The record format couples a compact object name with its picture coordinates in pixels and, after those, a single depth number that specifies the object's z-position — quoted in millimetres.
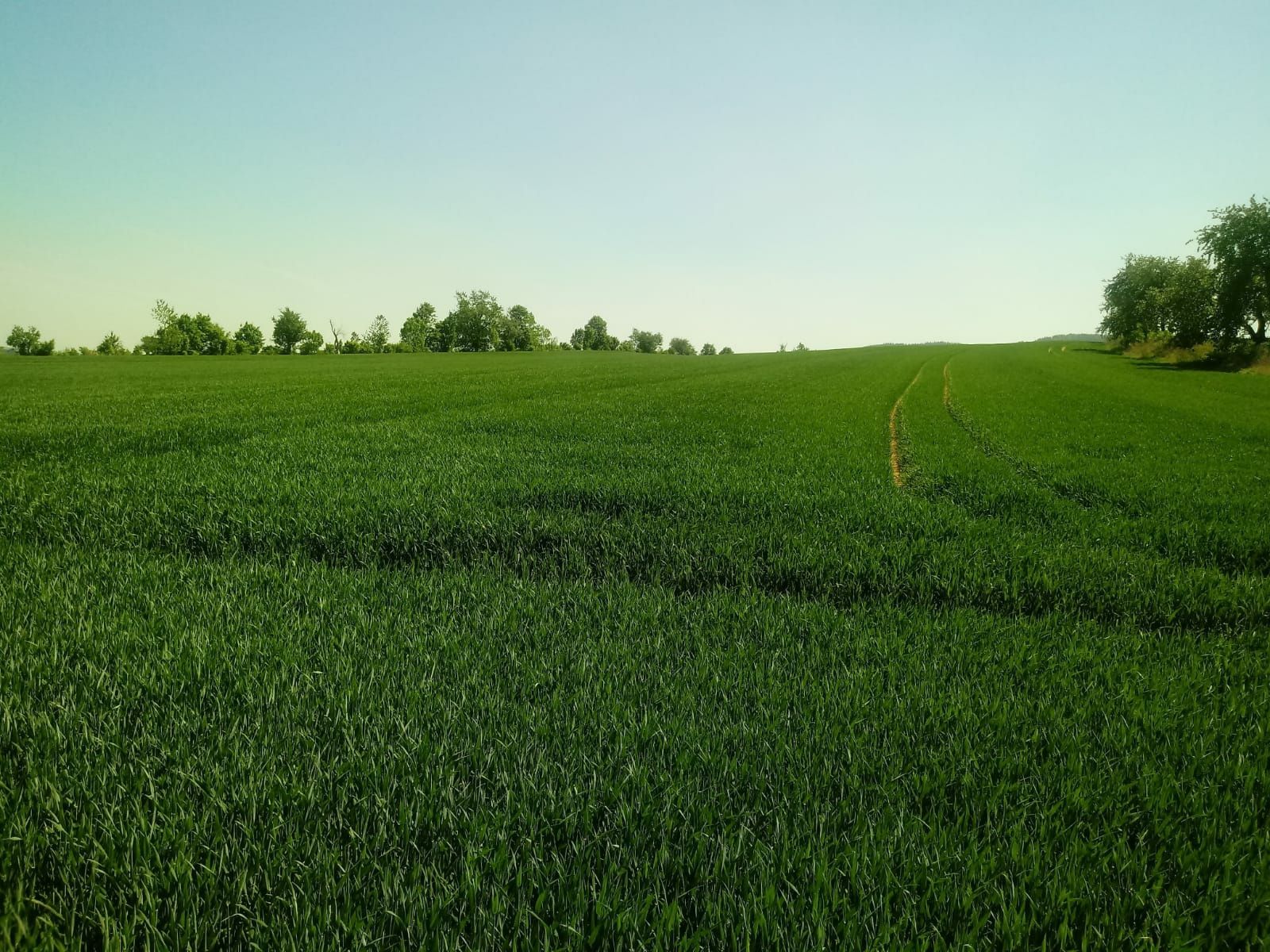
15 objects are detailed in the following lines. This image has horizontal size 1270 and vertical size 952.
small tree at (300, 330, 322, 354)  127312
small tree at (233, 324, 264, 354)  124375
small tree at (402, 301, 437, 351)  136000
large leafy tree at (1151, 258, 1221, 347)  49562
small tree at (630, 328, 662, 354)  188125
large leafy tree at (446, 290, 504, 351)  131750
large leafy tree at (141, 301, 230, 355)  113250
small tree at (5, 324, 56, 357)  103244
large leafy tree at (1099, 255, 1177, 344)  67500
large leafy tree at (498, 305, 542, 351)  130750
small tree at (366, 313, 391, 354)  147500
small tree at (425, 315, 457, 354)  132875
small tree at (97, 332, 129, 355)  125688
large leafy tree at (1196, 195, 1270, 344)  46844
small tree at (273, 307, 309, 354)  128250
